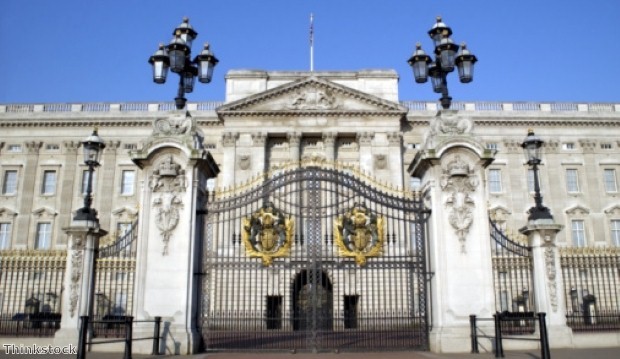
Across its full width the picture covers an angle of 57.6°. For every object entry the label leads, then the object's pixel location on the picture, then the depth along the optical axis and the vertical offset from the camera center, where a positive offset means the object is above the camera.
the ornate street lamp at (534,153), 16.80 +4.38
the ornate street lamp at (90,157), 15.74 +4.09
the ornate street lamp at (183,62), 15.27 +6.48
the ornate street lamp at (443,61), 15.39 +6.54
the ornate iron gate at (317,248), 14.72 +1.39
